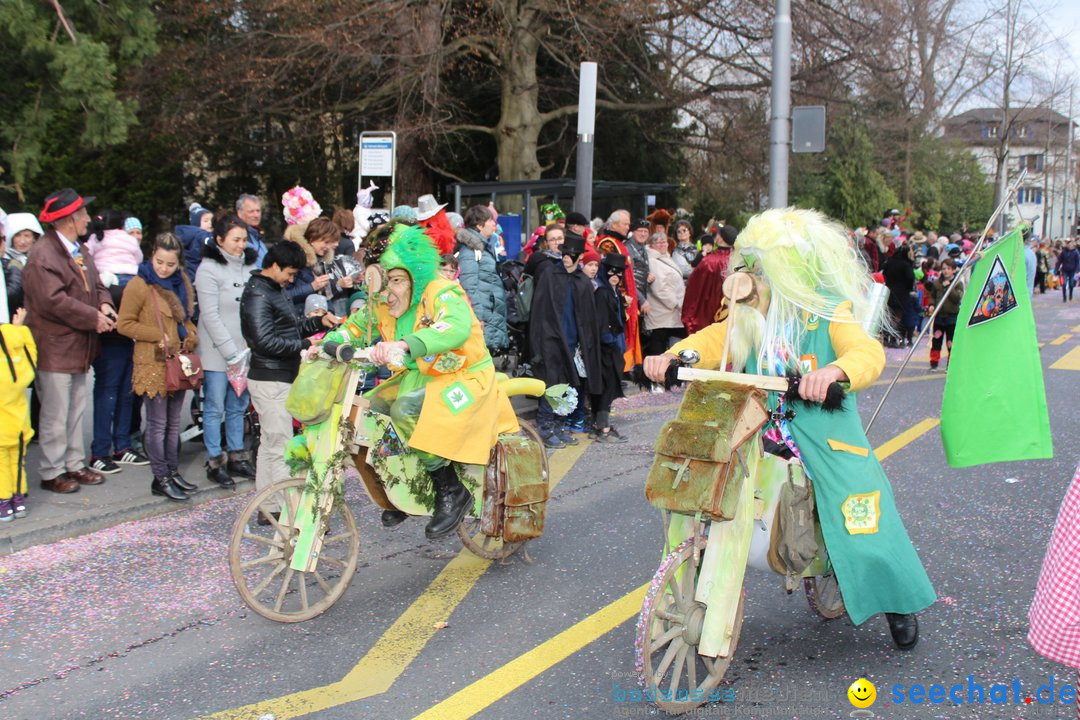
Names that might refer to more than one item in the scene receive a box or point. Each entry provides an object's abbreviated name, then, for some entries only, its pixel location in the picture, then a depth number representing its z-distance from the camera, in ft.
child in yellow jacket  19.47
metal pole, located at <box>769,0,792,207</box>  44.14
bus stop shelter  54.19
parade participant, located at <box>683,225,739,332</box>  32.48
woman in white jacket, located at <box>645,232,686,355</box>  34.37
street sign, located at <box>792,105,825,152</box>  43.83
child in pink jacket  25.11
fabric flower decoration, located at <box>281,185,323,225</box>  28.17
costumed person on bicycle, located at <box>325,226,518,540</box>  15.85
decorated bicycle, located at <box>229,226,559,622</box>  14.94
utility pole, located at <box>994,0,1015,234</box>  129.59
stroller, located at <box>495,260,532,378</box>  29.76
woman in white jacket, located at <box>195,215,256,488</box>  21.62
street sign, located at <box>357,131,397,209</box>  39.70
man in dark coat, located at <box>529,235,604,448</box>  27.37
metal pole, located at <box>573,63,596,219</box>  36.73
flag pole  12.46
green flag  12.83
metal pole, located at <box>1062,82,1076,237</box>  173.62
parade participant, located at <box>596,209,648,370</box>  31.42
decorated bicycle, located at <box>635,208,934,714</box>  11.68
